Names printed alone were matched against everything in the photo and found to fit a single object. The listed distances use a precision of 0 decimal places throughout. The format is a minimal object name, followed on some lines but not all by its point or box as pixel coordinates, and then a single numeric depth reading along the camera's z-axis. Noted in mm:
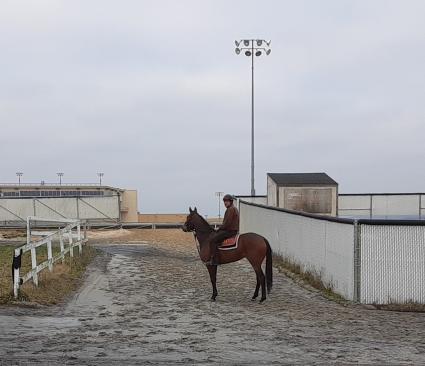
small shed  28219
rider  11375
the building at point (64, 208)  37000
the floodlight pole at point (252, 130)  33000
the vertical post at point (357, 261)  10828
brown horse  11250
